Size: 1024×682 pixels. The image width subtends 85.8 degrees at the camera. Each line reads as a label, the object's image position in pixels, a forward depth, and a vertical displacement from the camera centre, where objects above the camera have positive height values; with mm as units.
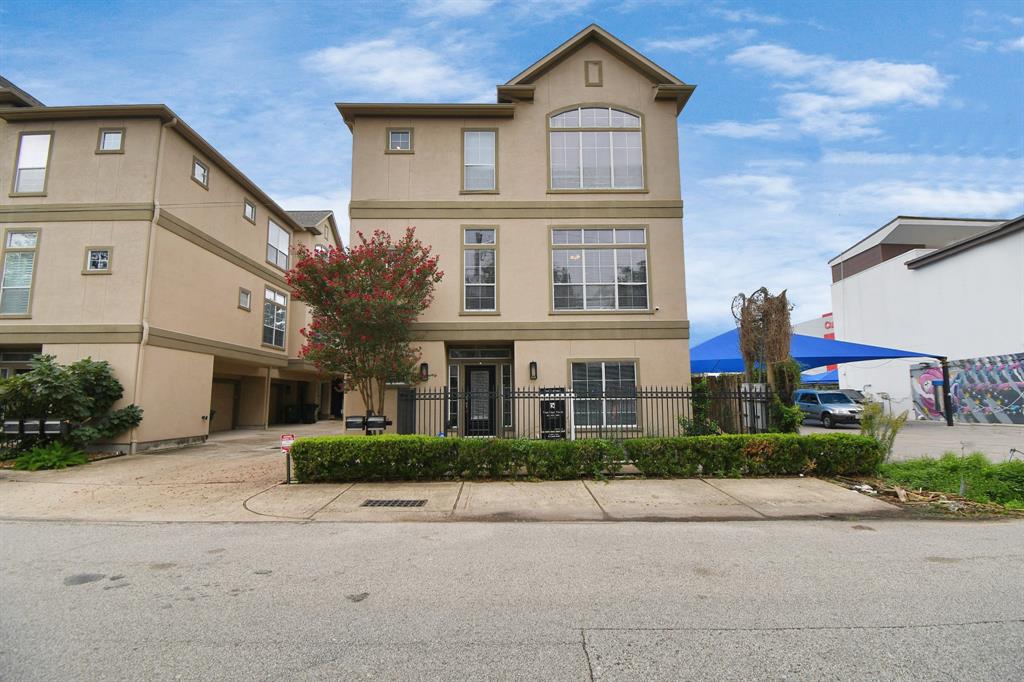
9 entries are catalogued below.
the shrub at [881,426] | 10477 -429
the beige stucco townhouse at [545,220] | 14672 +4982
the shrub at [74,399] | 12695 +136
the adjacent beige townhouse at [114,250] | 14828 +4326
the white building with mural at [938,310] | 23453 +4838
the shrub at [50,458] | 12234 -1209
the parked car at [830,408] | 22453 -183
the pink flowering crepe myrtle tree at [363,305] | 12398 +2226
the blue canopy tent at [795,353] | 14289 +1428
